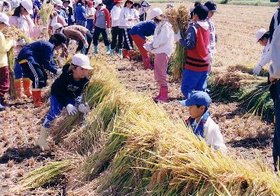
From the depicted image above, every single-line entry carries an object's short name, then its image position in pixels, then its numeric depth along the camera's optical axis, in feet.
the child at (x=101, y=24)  41.29
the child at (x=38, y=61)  24.84
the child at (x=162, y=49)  25.29
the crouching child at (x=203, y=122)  13.33
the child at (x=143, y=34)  34.40
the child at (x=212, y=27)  25.04
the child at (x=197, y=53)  21.62
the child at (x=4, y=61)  24.99
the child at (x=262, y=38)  20.08
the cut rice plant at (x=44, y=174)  15.89
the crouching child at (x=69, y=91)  18.61
